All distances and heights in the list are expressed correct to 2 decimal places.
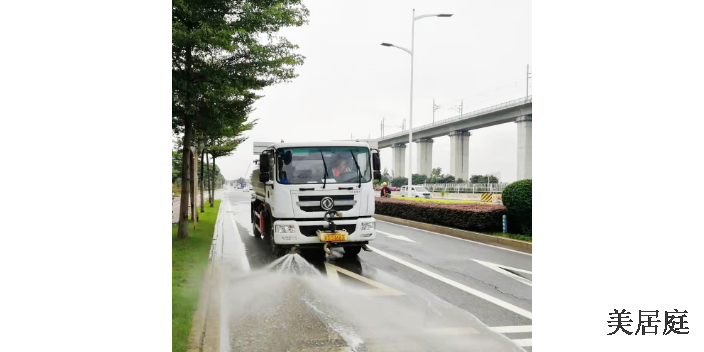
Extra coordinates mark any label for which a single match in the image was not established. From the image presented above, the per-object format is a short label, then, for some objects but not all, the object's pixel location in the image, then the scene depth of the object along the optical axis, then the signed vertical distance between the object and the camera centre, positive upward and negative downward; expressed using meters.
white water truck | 8.50 -0.22
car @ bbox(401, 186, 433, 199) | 37.94 -0.89
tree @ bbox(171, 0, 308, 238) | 8.98 +2.69
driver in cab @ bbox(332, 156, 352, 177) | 8.72 +0.28
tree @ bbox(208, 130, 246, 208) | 18.73 +1.48
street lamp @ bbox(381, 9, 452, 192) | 22.70 +3.37
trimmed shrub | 12.03 -0.62
